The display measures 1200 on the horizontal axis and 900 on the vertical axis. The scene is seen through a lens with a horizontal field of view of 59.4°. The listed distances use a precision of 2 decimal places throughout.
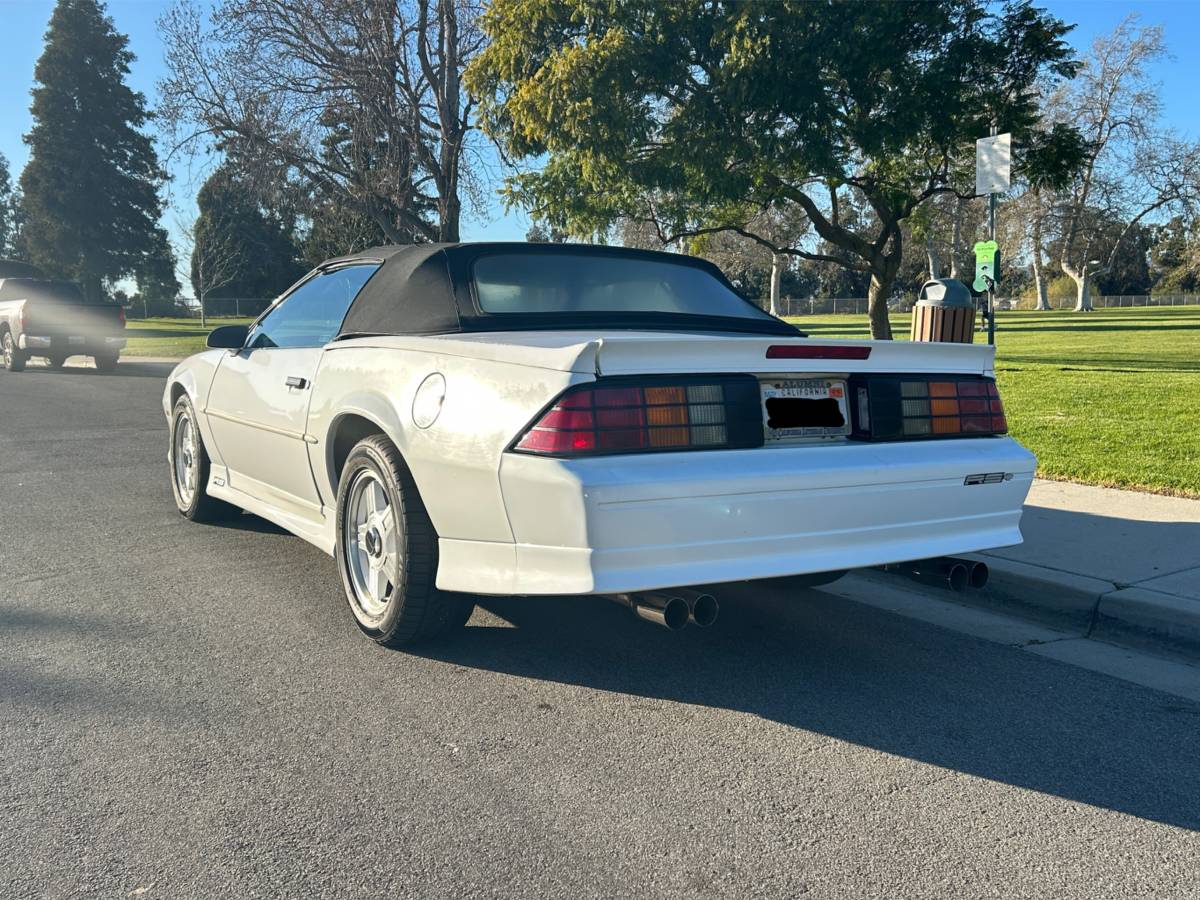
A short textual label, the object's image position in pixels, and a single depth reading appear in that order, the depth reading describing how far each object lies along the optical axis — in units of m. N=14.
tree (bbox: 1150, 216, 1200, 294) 77.19
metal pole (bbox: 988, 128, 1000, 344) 8.55
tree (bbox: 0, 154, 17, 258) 88.44
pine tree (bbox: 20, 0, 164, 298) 57.78
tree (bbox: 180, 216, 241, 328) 49.22
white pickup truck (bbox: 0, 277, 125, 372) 21.03
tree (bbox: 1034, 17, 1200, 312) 48.53
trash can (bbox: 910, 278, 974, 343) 9.73
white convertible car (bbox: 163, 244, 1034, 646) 3.30
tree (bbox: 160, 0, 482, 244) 20.59
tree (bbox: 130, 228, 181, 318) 62.59
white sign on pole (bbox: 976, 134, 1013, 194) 7.98
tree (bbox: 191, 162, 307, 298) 58.09
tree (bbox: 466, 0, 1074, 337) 14.52
